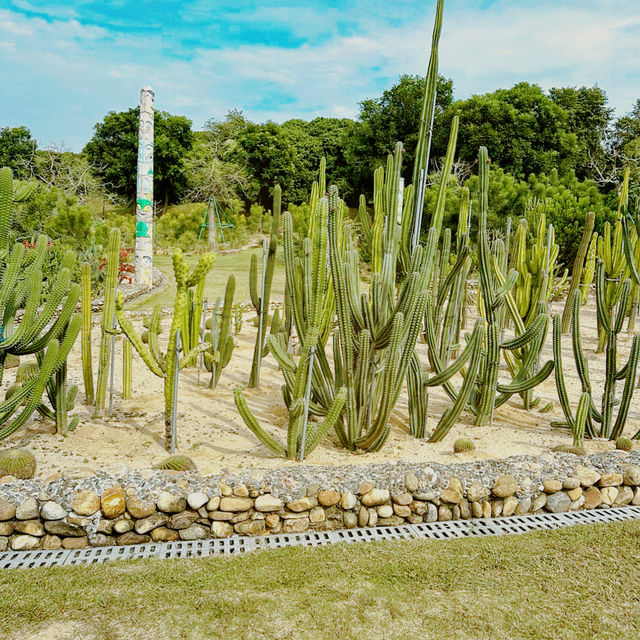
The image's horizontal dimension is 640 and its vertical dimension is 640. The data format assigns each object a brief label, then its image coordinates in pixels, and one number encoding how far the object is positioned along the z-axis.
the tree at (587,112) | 23.97
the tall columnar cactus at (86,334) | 4.15
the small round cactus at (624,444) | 3.84
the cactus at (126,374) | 4.47
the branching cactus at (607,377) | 3.93
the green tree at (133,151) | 21.83
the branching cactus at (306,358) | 3.35
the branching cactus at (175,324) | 3.31
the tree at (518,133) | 20.91
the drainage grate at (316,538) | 2.52
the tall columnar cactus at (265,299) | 4.91
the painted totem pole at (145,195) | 10.72
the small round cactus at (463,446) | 3.70
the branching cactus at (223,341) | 4.88
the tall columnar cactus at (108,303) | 3.99
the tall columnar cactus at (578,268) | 7.04
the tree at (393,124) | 22.45
